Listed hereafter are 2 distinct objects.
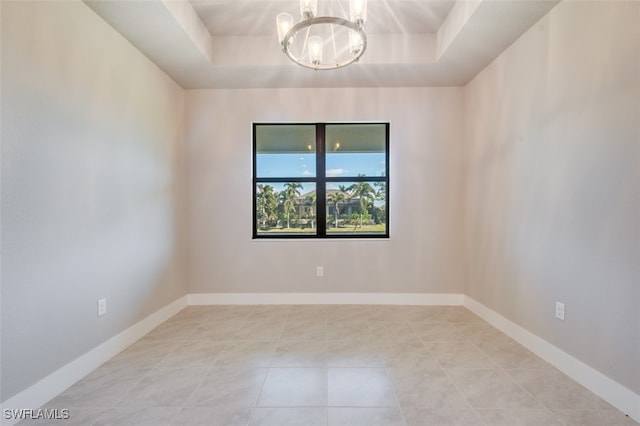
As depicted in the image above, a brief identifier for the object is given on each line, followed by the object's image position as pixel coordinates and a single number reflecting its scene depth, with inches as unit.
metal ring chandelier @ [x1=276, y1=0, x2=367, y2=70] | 64.6
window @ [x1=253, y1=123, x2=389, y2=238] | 140.0
